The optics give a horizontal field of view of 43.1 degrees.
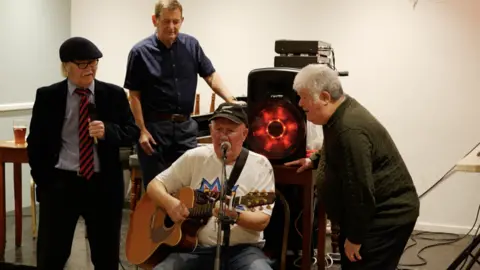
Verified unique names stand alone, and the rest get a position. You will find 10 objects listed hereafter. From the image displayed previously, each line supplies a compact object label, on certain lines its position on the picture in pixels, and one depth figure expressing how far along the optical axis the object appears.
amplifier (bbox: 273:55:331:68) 3.35
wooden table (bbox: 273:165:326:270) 2.89
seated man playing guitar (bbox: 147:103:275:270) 2.59
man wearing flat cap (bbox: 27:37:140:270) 2.60
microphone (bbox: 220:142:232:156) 2.32
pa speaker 2.91
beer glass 3.85
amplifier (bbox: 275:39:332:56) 3.40
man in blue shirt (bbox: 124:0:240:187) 3.26
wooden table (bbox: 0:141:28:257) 3.82
